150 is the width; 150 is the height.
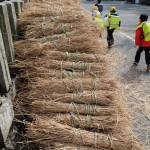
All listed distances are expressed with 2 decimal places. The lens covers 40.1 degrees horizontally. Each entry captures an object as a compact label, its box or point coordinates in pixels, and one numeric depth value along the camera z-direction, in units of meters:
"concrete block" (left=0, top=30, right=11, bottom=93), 2.06
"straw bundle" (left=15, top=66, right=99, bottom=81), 2.50
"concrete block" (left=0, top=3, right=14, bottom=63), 2.16
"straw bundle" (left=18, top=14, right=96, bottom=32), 2.91
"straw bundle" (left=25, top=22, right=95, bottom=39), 2.82
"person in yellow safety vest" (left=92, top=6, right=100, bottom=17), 8.80
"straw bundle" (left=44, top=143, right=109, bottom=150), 1.95
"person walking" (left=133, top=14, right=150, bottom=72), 5.75
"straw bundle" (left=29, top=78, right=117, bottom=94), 2.37
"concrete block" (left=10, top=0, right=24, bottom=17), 2.79
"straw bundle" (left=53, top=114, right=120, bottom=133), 2.16
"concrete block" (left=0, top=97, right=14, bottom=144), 1.92
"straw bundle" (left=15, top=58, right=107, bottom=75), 2.58
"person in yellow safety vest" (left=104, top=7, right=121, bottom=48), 7.76
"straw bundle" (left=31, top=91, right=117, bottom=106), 2.32
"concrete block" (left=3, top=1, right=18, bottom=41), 2.46
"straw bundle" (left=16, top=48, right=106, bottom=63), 2.66
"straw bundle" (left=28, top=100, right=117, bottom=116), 2.23
